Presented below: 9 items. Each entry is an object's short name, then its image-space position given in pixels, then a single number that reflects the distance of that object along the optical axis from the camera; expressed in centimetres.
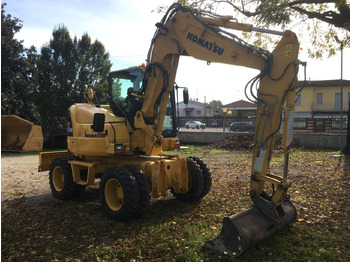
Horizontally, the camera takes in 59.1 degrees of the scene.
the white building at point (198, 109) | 7036
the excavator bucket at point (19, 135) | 1673
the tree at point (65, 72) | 2016
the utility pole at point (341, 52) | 1220
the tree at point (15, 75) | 2092
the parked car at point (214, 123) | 2742
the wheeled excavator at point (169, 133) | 450
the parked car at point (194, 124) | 2832
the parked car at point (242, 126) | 2112
